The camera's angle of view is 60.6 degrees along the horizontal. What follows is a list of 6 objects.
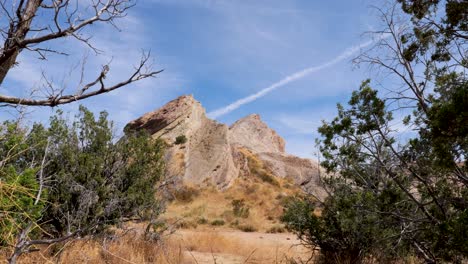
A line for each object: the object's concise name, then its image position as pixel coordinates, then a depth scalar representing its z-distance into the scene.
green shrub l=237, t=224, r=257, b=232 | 17.56
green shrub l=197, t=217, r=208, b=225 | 18.18
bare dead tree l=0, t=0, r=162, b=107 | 3.57
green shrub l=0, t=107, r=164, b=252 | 7.59
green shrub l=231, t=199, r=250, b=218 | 20.58
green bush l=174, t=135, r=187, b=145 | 29.30
